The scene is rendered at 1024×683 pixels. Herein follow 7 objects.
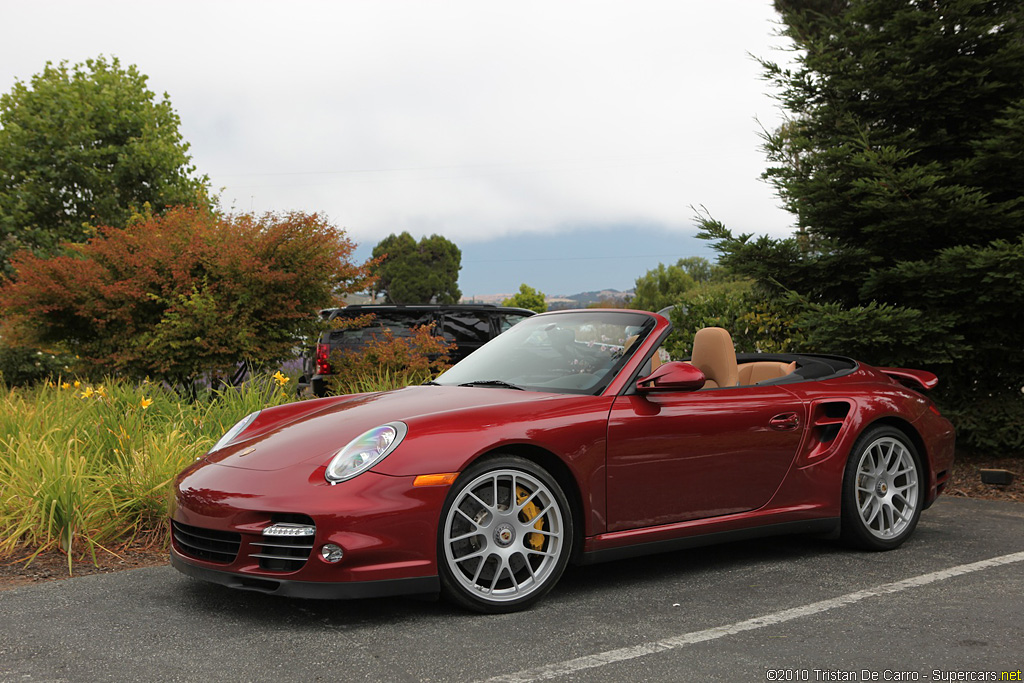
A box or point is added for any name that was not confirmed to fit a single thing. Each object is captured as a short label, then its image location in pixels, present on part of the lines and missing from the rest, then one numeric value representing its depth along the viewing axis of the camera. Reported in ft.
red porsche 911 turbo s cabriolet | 12.85
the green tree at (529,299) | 234.99
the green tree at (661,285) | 269.23
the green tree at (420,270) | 327.26
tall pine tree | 26.07
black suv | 36.17
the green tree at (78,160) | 81.82
